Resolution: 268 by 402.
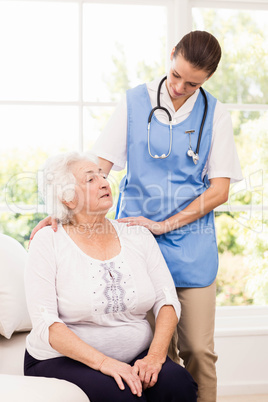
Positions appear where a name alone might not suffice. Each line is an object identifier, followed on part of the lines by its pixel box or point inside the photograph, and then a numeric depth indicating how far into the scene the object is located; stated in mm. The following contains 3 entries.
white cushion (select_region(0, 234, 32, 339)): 1849
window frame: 2623
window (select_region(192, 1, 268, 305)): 2783
